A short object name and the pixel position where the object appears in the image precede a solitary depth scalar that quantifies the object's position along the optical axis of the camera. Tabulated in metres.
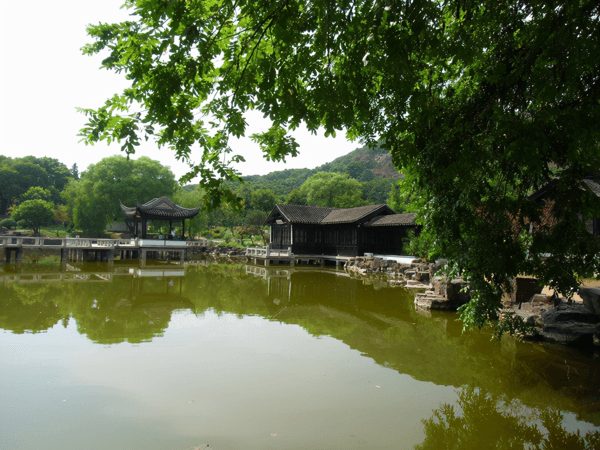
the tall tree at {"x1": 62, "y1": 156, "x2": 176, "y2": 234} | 37.91
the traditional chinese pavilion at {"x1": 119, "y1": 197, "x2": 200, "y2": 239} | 26.78
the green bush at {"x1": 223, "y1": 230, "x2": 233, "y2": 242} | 43.65
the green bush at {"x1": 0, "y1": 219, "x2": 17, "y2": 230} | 44.25
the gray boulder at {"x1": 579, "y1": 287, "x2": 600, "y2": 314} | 7.61
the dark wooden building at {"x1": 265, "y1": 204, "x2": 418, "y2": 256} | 25.00
